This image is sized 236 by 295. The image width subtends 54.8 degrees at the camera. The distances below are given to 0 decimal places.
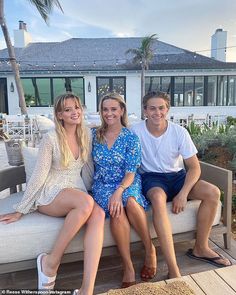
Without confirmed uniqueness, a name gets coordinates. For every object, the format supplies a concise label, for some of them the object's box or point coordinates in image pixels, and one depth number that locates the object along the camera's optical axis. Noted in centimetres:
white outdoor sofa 149
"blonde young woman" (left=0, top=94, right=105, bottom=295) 144
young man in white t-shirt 175
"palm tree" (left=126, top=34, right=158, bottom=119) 986
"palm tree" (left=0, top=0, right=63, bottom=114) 641
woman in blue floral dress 158
